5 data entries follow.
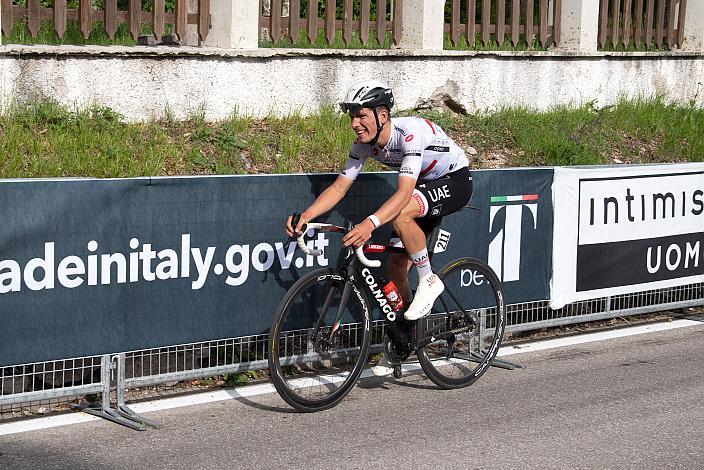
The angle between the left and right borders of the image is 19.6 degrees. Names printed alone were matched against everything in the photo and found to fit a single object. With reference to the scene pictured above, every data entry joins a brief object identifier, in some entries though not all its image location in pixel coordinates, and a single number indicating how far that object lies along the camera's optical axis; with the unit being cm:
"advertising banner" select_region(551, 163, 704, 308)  1641
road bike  1250
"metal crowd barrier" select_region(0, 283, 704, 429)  1190
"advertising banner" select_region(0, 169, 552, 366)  1141
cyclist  1251
